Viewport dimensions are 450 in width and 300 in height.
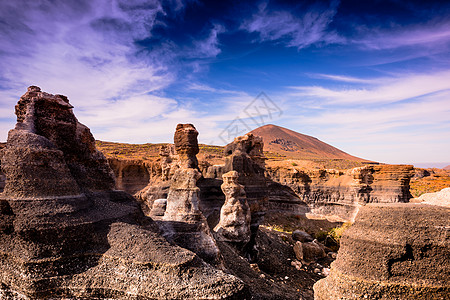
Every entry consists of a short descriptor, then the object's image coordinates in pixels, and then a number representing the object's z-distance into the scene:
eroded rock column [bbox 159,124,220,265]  5.15
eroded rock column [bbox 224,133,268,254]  11.31
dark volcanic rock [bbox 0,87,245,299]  2.79
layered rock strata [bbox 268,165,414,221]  16.33
